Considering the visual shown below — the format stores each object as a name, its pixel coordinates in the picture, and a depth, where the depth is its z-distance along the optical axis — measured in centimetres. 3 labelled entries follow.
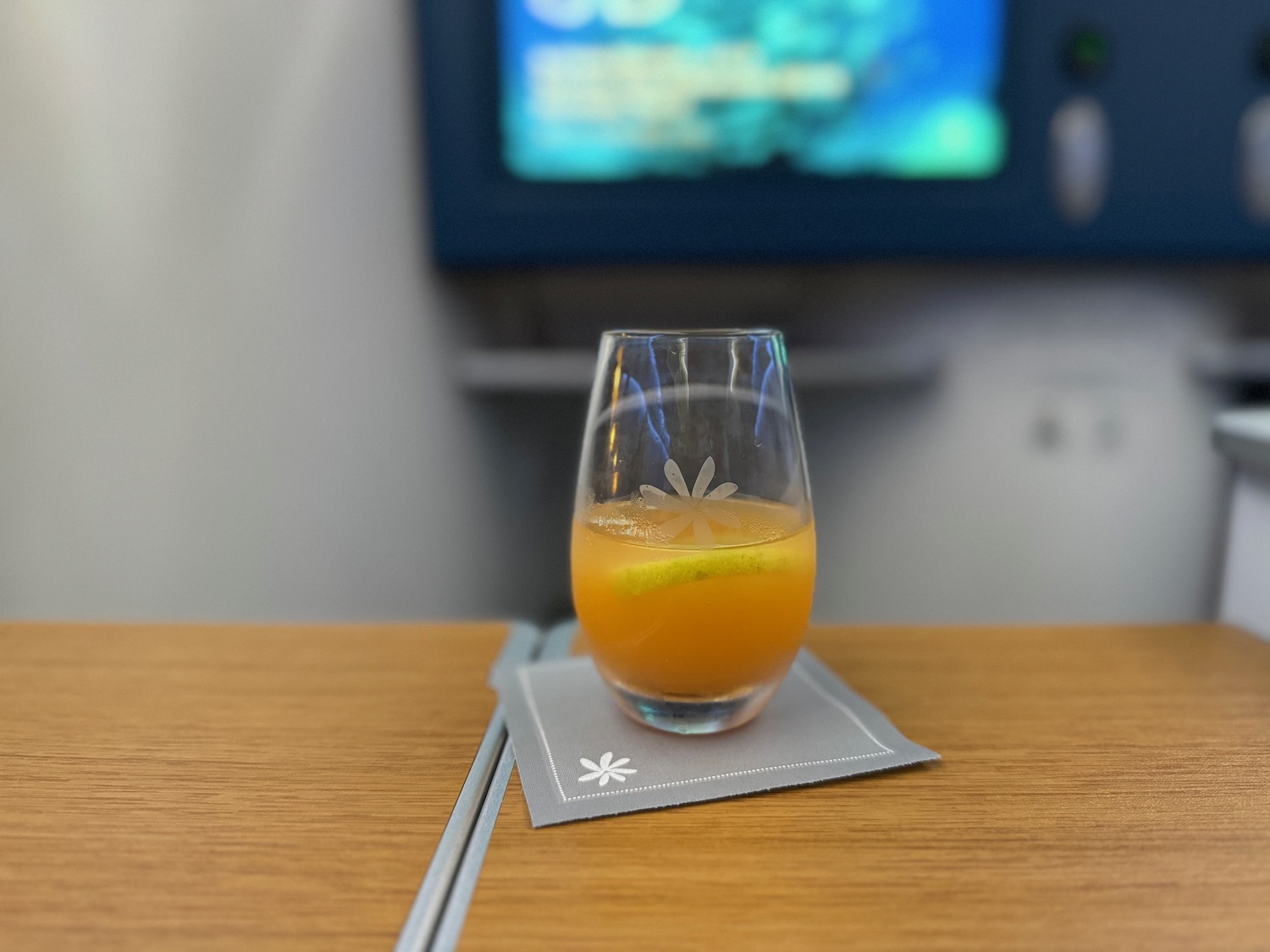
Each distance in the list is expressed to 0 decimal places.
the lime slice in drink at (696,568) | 42
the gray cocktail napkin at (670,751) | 39
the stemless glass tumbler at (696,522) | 42
